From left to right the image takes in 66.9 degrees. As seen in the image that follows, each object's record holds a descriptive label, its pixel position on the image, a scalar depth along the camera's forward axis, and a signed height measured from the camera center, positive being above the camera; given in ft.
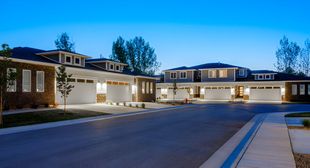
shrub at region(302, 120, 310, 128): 38.01 -5.62
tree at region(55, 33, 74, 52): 173.88 +34.31
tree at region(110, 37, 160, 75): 198.59 +29.69
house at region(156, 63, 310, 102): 125.39 +2.28
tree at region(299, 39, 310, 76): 193.36 +21.20
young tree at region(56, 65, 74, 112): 55.43 +2.66
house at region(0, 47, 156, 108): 61.26 +2.39
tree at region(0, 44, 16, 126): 41.16 +2.87
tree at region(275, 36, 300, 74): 194.18 +28.48
